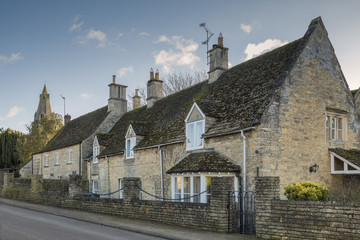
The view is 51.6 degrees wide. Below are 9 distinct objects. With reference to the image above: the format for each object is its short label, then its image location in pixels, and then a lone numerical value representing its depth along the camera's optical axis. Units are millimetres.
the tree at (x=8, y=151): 56531
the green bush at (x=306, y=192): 12945
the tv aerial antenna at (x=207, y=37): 27050
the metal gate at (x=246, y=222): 12875
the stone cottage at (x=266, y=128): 16219
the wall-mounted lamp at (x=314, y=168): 16922
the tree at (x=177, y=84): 49375
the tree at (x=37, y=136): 49500
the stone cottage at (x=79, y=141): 33525
